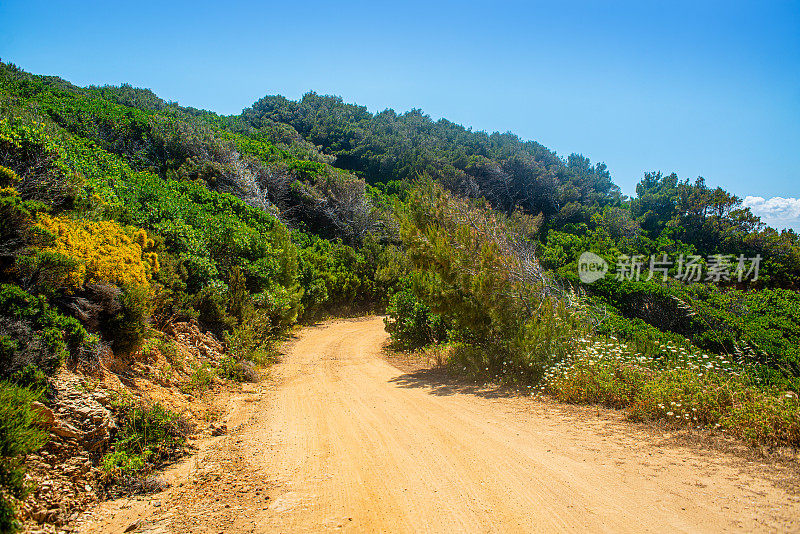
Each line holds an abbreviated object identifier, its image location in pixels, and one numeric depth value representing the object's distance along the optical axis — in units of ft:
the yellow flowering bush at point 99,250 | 20.90
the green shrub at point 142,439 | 15.75
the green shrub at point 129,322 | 21.83
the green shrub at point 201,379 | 27.27
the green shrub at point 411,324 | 45.75
